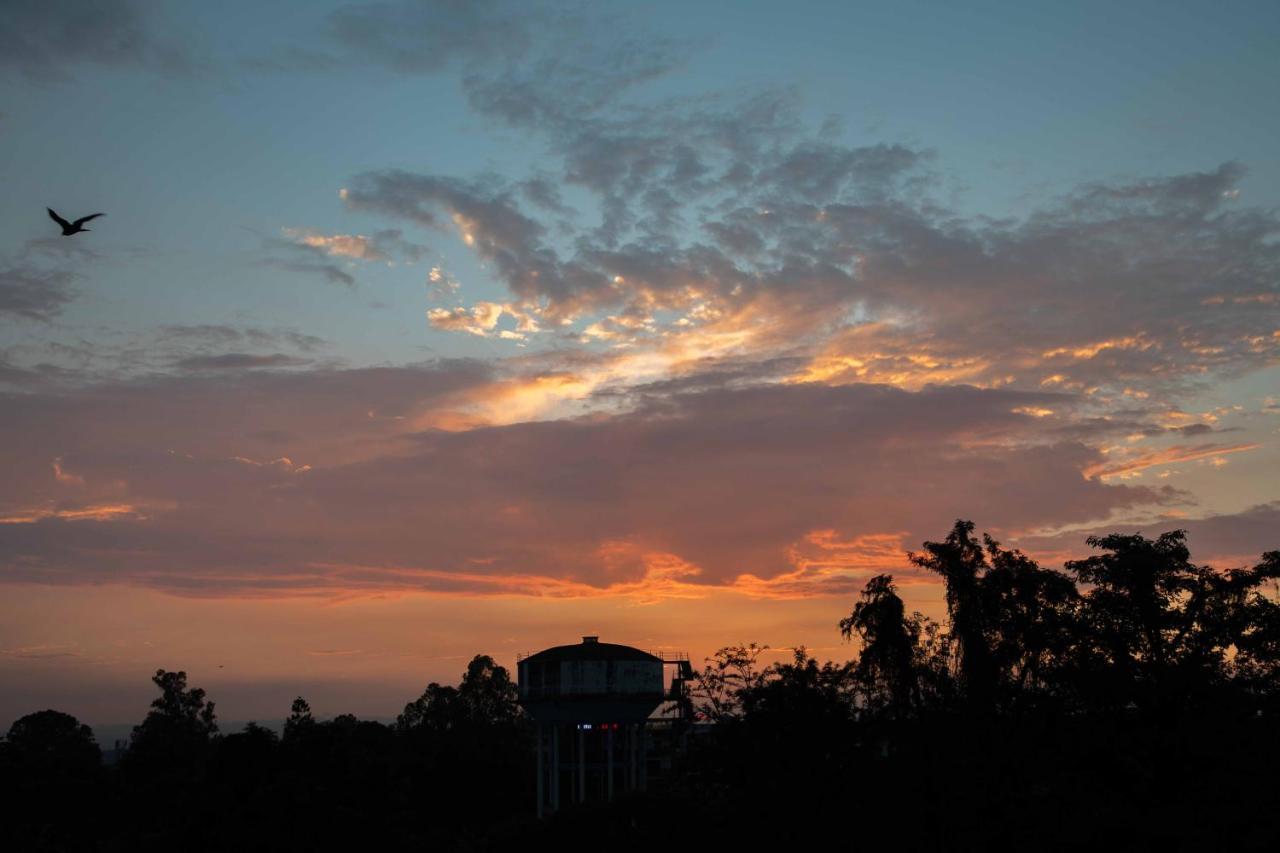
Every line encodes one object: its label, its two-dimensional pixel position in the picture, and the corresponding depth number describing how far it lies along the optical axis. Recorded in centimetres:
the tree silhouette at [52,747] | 12450
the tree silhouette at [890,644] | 6512
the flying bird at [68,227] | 4359
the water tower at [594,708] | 10144
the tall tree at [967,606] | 6312
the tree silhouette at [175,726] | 14725
